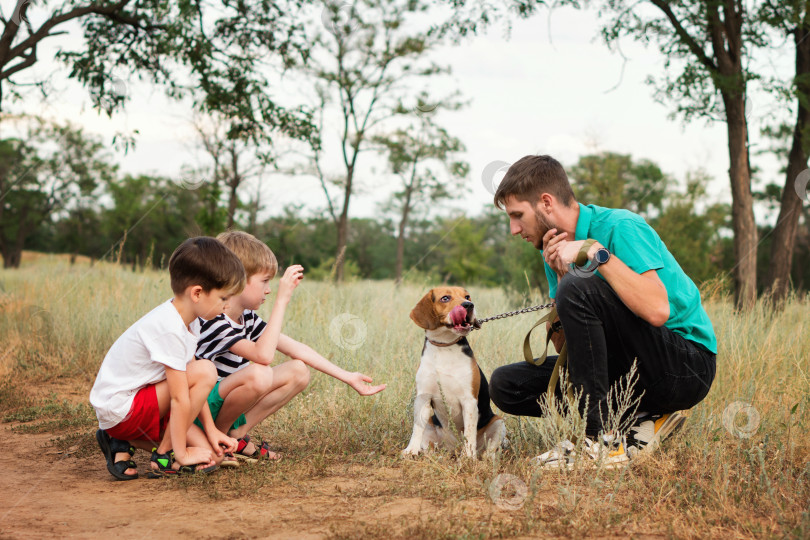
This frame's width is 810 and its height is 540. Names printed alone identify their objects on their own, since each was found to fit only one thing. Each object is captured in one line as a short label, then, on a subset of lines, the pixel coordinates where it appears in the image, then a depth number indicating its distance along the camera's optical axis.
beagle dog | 3.89
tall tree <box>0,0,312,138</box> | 8.99
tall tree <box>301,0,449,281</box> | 22.56
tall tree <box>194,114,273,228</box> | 24.02
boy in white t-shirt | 3.39
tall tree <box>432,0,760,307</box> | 9.85
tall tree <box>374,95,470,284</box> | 25.23
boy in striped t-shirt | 3.73
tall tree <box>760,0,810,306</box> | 10.85
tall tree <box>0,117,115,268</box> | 37.66
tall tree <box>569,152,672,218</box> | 15.89
